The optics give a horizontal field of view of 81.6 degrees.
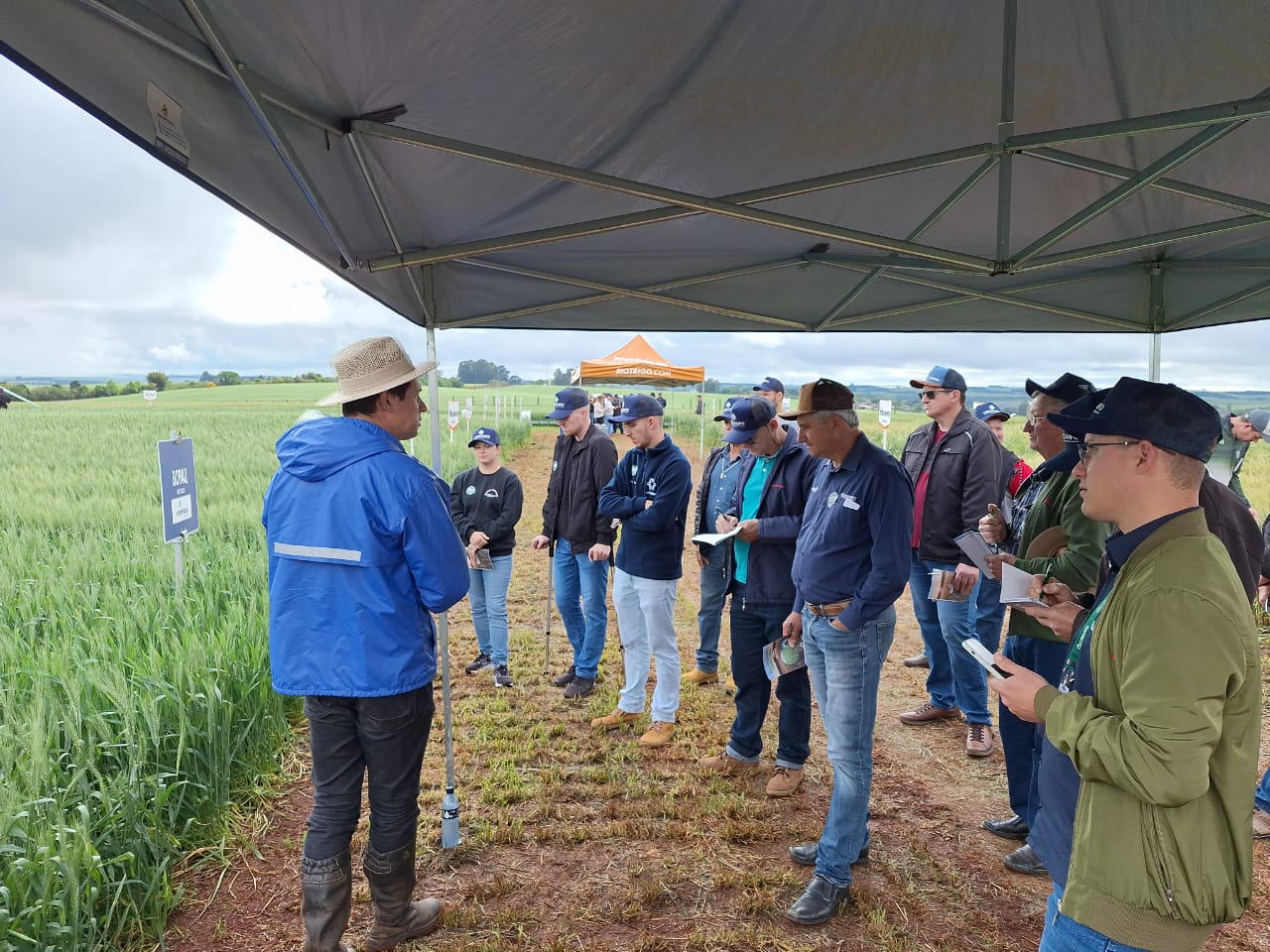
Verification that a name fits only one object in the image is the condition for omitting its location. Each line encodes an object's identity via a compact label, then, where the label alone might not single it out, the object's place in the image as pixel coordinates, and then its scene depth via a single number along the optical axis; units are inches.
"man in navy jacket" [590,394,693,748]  165.9
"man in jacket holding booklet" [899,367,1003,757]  167.3
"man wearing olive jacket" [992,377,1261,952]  50.2
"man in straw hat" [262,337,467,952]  89.0
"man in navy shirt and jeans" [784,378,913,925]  105.3
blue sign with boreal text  195.6
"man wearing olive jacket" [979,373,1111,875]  105.0
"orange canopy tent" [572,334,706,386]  697.0
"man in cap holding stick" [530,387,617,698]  194.5
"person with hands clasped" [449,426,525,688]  204.4
